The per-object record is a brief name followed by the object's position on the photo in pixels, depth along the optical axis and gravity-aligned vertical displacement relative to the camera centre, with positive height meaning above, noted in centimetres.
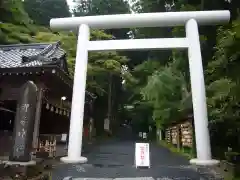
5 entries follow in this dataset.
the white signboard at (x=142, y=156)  523 -78
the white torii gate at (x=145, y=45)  561 +265
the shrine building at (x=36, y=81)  649 +177
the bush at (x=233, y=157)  556 -86
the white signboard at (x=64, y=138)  882 -47
